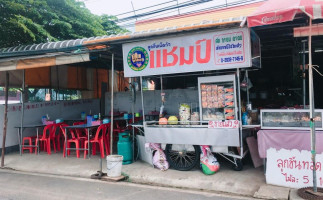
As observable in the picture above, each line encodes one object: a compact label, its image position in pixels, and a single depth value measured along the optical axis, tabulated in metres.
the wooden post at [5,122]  7.77
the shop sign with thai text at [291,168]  4.93
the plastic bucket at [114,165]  6.09
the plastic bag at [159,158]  6.61
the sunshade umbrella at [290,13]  4.14
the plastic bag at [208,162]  6.03
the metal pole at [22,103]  9.24
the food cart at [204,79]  5.79
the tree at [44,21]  9.84
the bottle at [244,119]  6.00
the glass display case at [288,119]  5.21
